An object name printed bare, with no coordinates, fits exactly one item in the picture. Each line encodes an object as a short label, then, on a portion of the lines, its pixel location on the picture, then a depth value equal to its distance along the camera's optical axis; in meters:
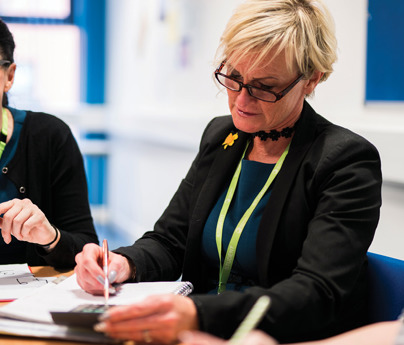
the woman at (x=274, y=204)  1.41
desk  1.21
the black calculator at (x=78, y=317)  1.20
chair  1.52
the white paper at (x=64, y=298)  1.31
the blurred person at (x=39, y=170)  2.11
